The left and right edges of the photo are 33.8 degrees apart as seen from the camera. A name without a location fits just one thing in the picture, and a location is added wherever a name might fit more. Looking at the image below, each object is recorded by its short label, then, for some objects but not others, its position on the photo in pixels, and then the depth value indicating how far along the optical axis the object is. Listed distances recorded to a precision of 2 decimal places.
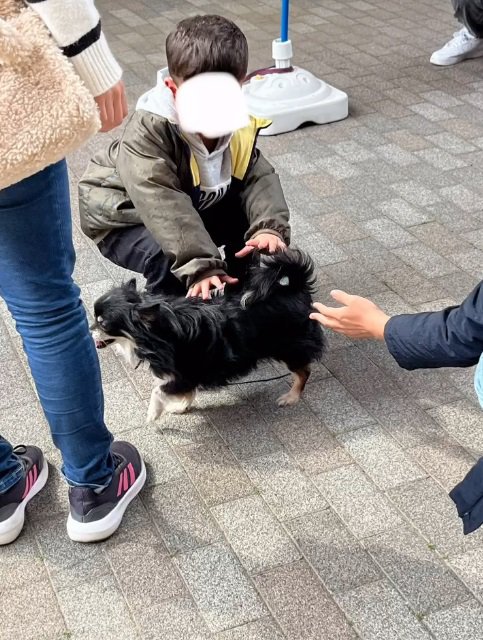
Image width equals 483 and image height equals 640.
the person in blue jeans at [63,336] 1.78
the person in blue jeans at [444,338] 1.81
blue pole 4.94
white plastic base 4.93
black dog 2.59
